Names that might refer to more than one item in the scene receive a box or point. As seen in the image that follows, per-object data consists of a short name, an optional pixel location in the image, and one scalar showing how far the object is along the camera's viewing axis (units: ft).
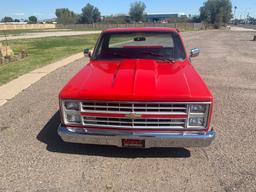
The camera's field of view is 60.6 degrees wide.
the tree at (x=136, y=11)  275.47
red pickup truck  8.48
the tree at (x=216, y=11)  220.88
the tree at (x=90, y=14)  283.48
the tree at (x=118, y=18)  270.46
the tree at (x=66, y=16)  304.82
